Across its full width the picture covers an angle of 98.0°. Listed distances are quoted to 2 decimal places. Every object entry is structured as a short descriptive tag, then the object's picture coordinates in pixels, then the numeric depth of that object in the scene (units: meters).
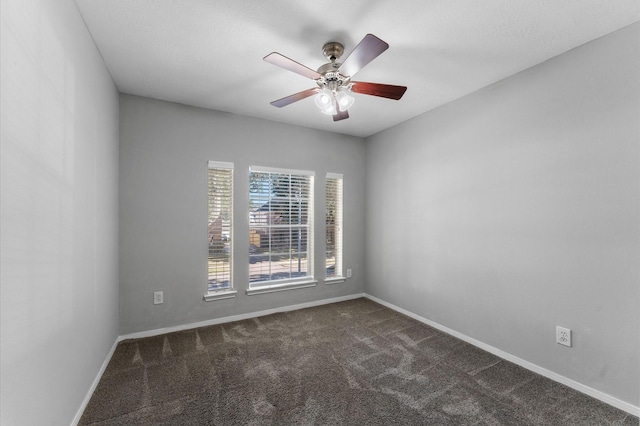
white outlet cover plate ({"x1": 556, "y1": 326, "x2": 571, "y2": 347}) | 2.18
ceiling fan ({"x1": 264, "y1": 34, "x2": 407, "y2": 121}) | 1.88
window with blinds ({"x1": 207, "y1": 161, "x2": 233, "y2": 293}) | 3.38
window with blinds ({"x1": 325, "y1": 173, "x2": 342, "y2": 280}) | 4.22
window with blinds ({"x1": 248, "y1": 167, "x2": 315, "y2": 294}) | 3.65
